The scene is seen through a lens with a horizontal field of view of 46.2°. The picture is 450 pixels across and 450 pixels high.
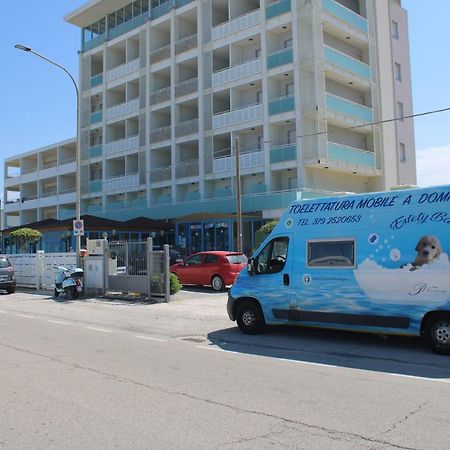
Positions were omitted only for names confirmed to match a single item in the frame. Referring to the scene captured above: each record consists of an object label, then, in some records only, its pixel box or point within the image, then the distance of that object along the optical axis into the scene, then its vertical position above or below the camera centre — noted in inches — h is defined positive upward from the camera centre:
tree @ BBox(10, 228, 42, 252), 1264.8 +70.3
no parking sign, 845.2 +60.3
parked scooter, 786.2 -25.5
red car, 810.2 -9.4
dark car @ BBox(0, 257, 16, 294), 898.1 -20.5
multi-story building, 1309.1 +447.9
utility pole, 1090.7 +75.4
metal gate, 695.7 -7.8
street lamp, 837.8 +204.8
